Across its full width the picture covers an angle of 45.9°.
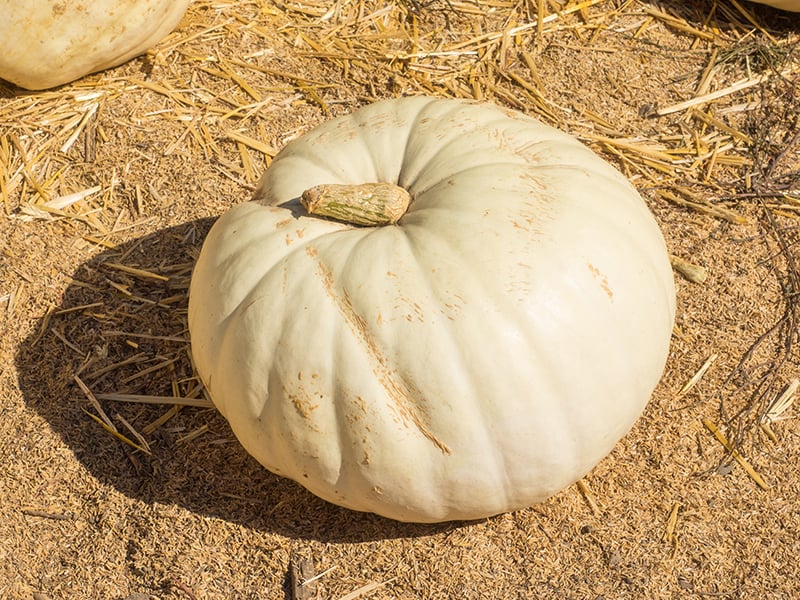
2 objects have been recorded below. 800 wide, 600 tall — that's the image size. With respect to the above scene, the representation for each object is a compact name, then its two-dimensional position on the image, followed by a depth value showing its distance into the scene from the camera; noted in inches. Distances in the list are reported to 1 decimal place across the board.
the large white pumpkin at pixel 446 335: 92.0
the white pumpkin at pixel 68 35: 145.8
